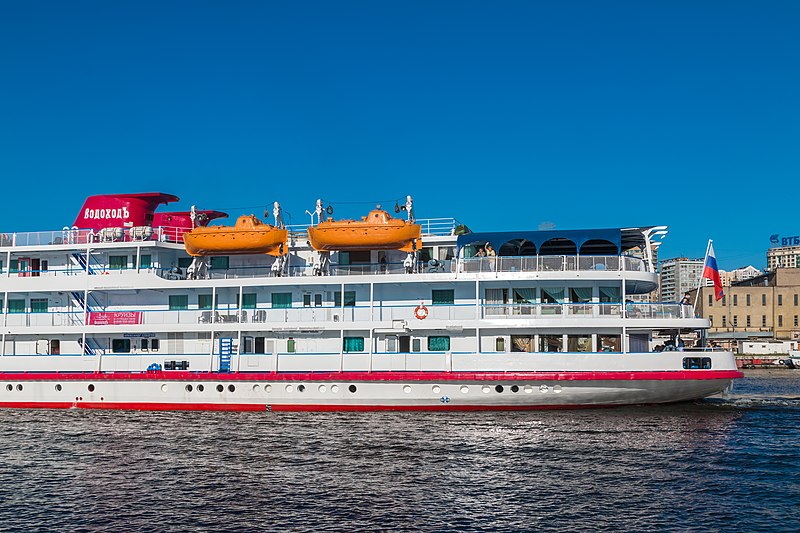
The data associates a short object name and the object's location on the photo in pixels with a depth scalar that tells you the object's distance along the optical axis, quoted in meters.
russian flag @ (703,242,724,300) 31.80
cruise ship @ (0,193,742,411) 29.48
